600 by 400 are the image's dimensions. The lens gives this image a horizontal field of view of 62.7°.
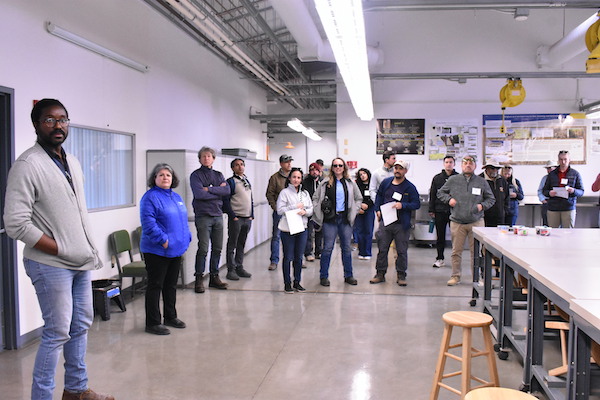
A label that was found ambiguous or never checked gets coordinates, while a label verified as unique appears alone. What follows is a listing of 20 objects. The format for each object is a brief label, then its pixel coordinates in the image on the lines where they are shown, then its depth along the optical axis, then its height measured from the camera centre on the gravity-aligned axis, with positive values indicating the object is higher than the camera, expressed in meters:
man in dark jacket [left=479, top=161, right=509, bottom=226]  6.30 -0.13
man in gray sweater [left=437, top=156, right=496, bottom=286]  5.51 -0.17
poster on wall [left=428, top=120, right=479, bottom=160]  9.18 +0.86
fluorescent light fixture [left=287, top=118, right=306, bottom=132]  9.43 +1.20
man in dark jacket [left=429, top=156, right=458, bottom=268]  7.05 -0.41
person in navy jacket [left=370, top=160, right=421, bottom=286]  5.77 -0.39
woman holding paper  5.38 -0.41
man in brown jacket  6.69 +0.01
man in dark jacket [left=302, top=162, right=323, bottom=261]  7.12 -0.69
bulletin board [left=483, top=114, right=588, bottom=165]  9.03 +0.88
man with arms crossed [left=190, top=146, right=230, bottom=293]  5.46 -0.25
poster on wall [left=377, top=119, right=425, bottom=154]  9.32 +0.94
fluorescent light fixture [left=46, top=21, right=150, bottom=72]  4.20 +1.34
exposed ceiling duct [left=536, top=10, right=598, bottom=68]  7.11 +2.16
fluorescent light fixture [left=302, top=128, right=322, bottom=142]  11.59 +1.31
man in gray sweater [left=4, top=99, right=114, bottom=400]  2.39 -0.22
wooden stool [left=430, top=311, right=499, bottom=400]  2.66 -0.92
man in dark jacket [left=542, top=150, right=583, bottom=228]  7.57 -0.14
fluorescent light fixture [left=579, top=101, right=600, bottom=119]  8.09 +1.28
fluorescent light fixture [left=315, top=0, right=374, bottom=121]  3.32 +1.20
